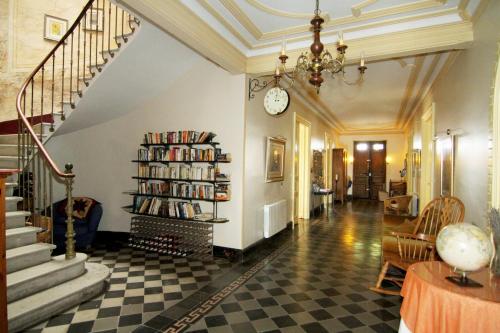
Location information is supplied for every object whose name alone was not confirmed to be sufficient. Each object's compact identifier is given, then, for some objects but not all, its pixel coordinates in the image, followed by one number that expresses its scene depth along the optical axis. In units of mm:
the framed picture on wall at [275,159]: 5383
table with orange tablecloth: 1567
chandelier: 2244
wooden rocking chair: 3074
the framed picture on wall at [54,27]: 5816
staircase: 2707
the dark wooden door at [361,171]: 13266
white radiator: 5285
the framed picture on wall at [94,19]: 5586
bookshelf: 4535
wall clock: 4207
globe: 1660
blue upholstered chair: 4758
